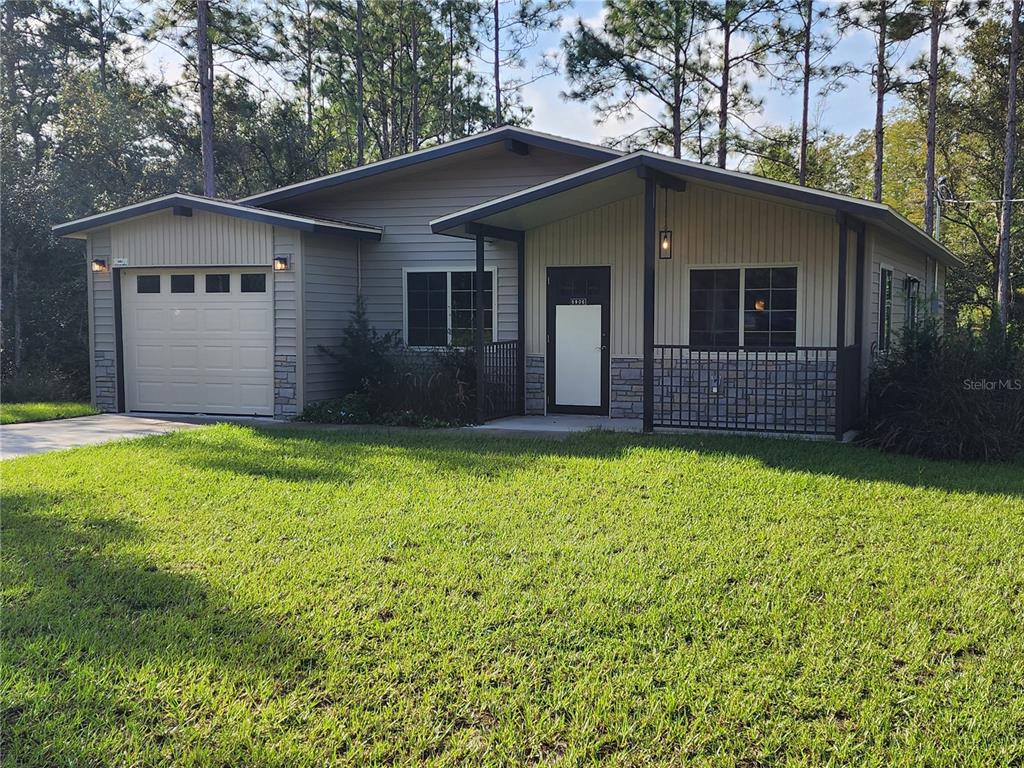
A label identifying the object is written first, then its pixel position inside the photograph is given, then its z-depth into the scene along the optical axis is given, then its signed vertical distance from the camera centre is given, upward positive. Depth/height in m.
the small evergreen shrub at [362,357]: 11.40 -0.09
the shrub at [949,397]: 8.34 -0.50
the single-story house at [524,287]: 9.89 +0.86
